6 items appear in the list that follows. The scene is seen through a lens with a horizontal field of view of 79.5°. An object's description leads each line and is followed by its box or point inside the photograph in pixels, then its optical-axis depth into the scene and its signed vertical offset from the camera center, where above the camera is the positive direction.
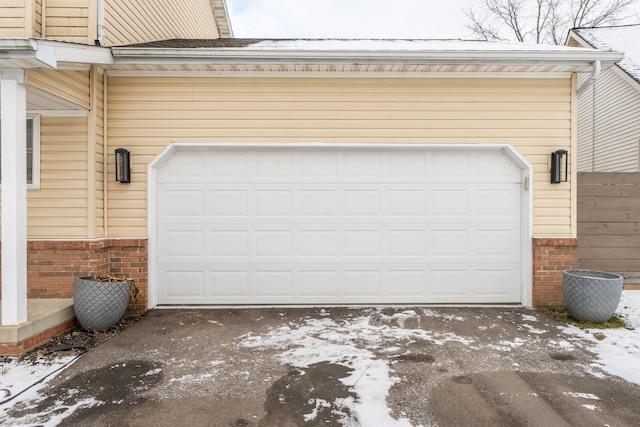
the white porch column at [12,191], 3.77 +0.20
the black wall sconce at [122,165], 5.13 +0.62
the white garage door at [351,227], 5.51 -0.22
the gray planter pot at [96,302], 4.43 -1.05
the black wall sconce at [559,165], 5.28 +0.65
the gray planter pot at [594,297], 4.66 -1.03
